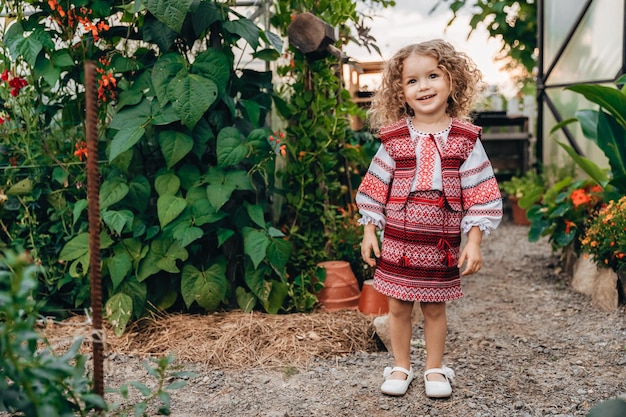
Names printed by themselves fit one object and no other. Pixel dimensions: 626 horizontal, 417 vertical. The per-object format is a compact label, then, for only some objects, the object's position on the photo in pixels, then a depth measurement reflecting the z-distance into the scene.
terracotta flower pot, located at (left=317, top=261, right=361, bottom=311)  2.93
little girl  2.01
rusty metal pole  1.24
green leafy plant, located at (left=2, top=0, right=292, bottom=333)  2.41
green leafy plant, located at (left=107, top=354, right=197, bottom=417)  1.28
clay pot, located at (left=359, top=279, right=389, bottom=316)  2.86
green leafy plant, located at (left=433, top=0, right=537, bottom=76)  6.32
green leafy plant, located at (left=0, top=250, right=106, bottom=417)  1.01
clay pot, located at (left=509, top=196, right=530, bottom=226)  5.92
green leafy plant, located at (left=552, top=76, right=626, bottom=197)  3.10
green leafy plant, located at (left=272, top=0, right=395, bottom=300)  3.00
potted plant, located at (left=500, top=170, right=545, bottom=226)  5.80
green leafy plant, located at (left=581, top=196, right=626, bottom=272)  2.92
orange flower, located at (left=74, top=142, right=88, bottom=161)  2.58
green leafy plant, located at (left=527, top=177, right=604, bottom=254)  3.50
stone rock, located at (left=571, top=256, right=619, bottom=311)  3.04
